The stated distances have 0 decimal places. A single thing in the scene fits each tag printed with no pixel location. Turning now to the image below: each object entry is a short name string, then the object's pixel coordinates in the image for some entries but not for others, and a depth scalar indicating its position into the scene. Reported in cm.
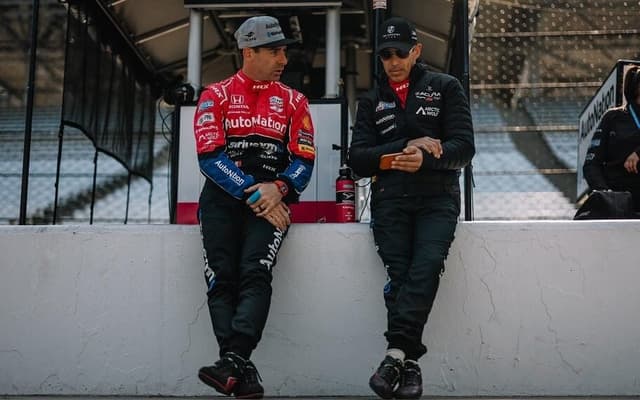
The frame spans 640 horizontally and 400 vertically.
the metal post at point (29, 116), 520
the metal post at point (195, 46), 677
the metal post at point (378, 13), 531
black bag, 446
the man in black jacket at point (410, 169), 362
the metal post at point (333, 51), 657
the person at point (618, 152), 495
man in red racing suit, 364
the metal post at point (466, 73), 491
